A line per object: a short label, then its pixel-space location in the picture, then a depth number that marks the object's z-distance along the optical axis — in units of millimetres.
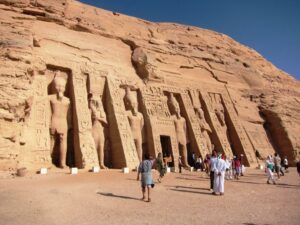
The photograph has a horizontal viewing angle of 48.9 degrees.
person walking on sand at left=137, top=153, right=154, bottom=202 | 7742
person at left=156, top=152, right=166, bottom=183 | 11078
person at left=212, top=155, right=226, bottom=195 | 9109
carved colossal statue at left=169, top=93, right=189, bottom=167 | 18172
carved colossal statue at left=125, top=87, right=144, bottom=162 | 16469
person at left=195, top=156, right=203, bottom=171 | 16703
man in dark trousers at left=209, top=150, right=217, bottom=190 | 9547
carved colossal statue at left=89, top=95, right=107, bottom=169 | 14820
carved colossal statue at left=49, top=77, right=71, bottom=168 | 13891
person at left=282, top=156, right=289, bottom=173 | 17912
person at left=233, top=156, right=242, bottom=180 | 13426
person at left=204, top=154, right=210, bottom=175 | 14238
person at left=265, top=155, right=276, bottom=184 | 12130
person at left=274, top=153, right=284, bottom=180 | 13705
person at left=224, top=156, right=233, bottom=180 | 13695
